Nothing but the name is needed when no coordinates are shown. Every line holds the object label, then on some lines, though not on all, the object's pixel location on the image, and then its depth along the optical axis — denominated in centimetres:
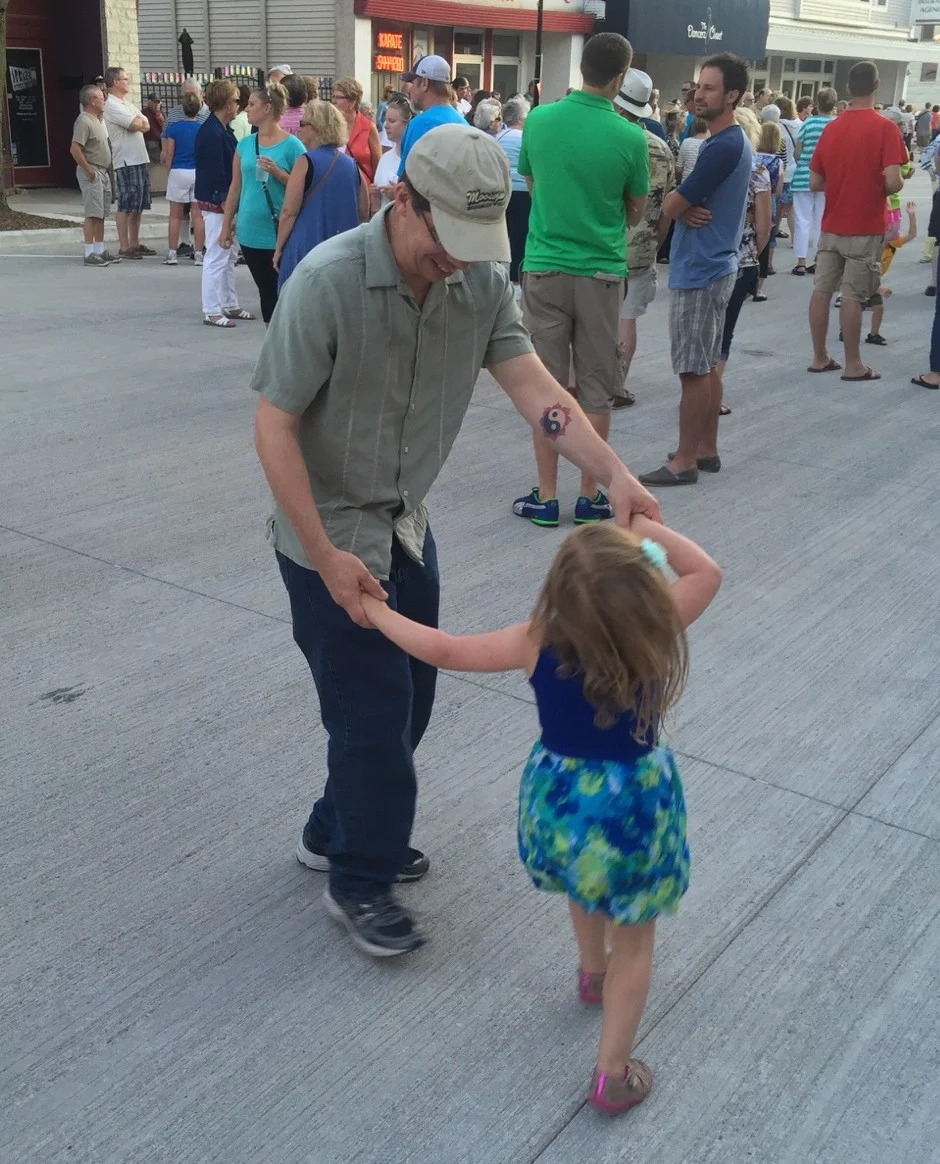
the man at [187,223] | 1333
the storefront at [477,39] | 2636
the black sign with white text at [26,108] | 1991
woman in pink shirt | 955
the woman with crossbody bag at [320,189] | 760
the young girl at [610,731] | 206
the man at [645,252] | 739
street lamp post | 2277
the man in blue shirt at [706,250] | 589
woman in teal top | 832
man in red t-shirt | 811
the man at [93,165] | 1269
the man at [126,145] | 1307
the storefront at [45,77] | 1981
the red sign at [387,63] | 2686
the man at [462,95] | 1662
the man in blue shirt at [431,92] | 800
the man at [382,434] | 238
